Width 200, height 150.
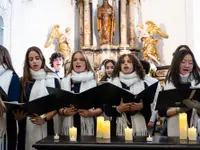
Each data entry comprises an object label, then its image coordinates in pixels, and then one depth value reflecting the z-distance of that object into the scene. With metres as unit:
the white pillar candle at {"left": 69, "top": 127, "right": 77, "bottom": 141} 3.55
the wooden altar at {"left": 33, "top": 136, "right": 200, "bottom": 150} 3.26
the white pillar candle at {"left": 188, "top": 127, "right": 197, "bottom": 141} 3.48
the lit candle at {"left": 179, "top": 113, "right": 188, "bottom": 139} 3.55
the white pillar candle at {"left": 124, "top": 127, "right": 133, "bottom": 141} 3.52
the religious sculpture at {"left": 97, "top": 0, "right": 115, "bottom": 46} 11.96
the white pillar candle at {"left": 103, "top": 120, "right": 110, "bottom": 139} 3.62
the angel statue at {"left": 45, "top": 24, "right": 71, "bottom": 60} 11.63
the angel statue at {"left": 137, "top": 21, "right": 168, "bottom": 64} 11.56
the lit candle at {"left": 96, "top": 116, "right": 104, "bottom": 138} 3.67
